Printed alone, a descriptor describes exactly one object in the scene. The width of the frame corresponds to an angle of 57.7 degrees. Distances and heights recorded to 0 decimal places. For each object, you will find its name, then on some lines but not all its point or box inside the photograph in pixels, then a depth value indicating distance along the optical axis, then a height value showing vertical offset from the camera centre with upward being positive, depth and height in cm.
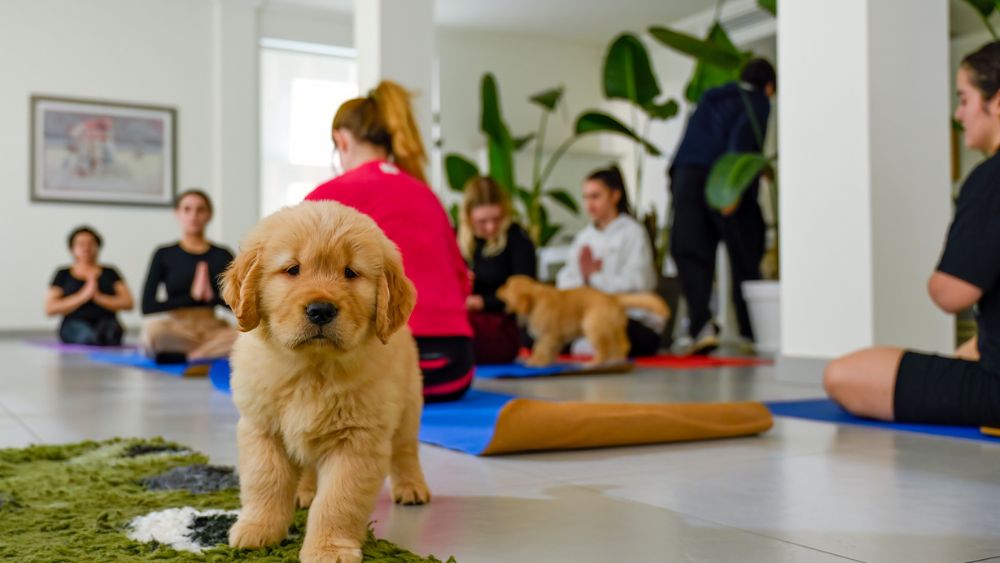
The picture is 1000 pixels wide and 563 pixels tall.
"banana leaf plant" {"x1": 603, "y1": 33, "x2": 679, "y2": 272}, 783 +191
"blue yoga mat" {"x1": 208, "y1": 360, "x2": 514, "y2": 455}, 252 -38
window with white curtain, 1136 +237
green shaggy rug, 144 -40
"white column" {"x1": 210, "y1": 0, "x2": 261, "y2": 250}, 1093 +219
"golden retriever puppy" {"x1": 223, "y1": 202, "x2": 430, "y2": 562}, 141 -11
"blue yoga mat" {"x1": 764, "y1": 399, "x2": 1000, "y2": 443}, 283 -43
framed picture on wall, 1021 +170
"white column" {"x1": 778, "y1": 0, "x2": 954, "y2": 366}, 400 +56
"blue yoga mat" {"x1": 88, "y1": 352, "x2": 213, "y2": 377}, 527 -41
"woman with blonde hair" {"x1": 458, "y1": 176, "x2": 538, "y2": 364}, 560 +26
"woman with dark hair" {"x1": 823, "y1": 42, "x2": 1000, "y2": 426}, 271 -6
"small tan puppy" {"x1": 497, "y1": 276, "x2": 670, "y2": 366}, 534 -12
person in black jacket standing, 662 +89
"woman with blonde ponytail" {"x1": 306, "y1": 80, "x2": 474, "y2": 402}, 291 +29
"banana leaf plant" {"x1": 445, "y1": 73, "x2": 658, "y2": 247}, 940 +139
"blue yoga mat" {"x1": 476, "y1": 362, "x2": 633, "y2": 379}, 489 -41
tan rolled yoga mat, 243 -36
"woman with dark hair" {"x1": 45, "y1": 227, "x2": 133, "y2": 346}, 794 +1
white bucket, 669 -11
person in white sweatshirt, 587 +28
